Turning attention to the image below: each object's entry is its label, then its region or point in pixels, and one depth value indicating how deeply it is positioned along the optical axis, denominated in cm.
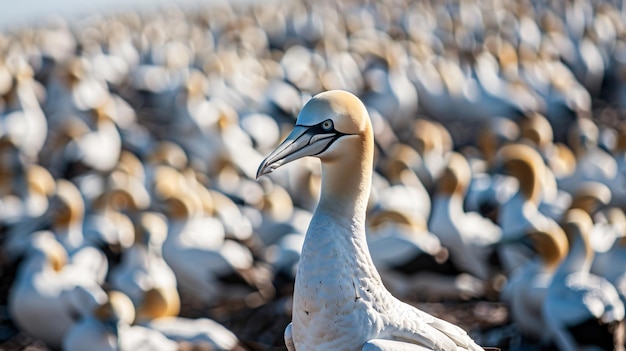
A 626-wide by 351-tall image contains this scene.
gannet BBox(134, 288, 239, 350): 1216
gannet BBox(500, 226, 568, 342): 1296
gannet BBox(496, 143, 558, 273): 1504
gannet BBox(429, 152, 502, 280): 1560
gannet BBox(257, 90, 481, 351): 676
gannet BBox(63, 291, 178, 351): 1220
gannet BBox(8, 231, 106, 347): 1345
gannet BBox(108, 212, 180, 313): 1420
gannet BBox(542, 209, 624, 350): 1180
